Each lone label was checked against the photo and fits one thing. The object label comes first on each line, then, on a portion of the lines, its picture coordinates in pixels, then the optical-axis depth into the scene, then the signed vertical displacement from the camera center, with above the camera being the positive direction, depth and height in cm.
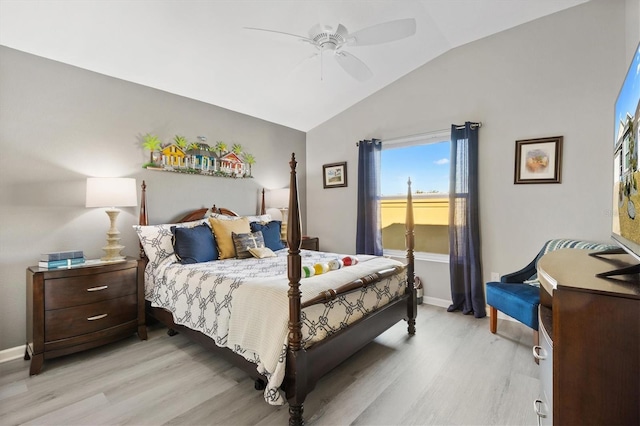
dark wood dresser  93 -45
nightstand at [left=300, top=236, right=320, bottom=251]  448 -49
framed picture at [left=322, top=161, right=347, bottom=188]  457 +56
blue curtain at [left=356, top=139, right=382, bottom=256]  413 +20
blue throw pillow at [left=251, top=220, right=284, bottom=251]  360 -27
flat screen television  107 +17
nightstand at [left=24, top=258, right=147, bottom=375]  229 -80
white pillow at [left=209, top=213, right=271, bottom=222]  360 -8
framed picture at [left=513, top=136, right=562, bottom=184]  294 +50
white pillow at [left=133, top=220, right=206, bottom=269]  296 -30
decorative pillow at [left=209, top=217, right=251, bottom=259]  314 -23
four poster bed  175 -68
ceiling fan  222 +135
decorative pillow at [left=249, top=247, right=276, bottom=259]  316 -44
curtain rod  336 +95
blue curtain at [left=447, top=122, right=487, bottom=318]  336 -17
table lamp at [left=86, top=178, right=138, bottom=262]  264 +12
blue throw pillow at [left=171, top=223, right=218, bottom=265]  290 -33
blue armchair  241 -71
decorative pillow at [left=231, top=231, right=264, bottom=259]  316 -34
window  384 +26
